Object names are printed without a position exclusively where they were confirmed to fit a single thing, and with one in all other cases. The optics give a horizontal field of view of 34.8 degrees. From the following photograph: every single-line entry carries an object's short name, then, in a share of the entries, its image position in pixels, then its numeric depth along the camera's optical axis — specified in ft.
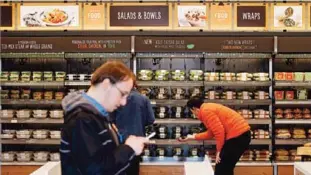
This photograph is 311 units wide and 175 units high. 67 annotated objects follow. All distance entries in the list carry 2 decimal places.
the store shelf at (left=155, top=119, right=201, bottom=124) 24.30
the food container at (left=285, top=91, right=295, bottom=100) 24.58
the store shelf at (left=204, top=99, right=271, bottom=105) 24.21
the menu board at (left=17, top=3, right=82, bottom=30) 24.90
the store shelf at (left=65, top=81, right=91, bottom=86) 24.27
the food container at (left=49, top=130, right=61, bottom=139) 24.68
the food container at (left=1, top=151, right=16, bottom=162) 24.57
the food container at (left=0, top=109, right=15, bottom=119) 24.66
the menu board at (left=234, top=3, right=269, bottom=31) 24.71
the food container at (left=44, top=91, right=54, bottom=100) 24.82
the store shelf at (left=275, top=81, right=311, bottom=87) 24.13
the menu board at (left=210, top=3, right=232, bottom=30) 24.84
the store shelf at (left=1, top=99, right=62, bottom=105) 24.34
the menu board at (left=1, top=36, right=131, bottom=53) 24.17
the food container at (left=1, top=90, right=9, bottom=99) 24.81
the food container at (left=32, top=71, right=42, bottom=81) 24.73
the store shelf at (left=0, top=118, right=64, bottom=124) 24.41
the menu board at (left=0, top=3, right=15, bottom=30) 24.80
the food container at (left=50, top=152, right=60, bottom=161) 24.61
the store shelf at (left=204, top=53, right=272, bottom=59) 24.61
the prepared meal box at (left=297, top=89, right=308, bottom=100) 24.60
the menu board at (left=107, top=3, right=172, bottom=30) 24.59
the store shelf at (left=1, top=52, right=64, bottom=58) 24.63
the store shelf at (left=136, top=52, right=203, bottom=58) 24.64
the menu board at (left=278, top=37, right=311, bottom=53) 23.88
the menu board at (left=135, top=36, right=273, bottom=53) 24.17
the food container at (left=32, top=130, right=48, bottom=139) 24.71
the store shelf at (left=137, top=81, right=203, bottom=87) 24.17
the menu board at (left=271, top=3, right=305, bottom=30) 24.76
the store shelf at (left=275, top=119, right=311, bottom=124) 24.16
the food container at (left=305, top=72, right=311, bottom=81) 24.40
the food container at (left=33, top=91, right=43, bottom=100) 24.80
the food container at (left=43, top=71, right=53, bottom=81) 24.64
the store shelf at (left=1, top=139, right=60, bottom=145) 24.31
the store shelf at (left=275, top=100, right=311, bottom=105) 24.13
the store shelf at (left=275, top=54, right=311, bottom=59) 24.43
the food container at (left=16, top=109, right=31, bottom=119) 24.75
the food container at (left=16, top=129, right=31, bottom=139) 24.70
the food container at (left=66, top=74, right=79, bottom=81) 24.67
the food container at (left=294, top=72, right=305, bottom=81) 24.42
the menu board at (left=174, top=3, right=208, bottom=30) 24.84
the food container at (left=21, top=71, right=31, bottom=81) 24.73
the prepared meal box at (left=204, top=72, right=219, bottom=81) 24.53
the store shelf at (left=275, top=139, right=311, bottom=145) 24.16
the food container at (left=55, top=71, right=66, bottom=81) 24.61
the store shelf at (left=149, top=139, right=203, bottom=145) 24.22
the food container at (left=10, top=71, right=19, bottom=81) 24.71
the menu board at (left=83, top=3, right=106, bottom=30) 24.82
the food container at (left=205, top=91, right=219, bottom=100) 24.61
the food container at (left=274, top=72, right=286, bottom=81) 24.34
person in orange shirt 18.42
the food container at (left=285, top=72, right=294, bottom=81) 24.30
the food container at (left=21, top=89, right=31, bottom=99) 24.77
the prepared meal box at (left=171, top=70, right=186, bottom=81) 24.56
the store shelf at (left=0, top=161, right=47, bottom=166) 24.43
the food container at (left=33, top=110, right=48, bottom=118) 24.80
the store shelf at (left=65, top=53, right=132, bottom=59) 24.75
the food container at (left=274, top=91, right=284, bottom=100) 24.45
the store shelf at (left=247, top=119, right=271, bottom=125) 24.26
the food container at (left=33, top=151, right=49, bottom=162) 24.64
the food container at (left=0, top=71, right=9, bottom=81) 24.61
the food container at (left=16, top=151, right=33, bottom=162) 24.71
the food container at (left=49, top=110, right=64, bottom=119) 24.71
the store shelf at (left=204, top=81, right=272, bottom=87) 24.24
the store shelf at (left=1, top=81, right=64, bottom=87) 24.36
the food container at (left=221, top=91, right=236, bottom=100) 24.61
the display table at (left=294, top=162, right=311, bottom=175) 12.45
